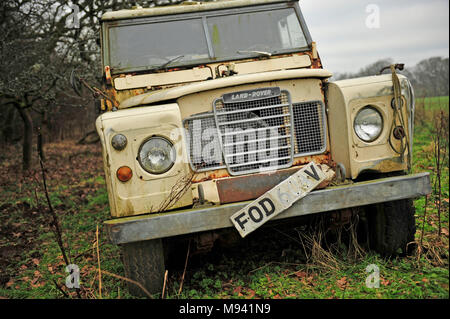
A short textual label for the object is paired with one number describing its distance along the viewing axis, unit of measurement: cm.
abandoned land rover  288
